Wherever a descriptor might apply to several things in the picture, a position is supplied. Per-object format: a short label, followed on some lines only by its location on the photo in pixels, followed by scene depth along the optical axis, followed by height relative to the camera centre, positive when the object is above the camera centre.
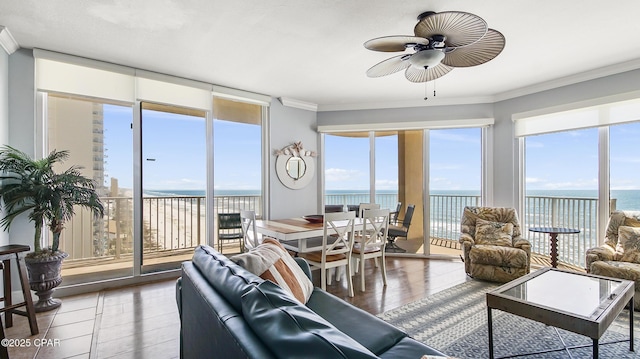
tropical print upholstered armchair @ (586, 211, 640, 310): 2.71 -0.73
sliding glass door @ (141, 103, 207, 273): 3.87 -0.03
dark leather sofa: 0.83 -0.48
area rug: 2.10 -1.19
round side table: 3.42 -0.64
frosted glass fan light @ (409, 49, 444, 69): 2.22 +0.90
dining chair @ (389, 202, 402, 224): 4.98 -0.59
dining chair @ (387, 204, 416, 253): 4.84 -0.82
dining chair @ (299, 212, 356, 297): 3.08 -0.75
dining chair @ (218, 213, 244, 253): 4.56 -0.64
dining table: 3.11 -0.54
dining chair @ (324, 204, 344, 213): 4.79 -0.45
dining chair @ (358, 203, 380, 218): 4.46 -0.40
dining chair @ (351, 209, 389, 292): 3.31 -0.73
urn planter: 2.71 -0.86
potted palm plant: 2.68 -0.18
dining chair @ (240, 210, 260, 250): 3.31 -0.56
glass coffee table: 1.69 -0.80
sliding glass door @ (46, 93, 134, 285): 3.40 +0.08
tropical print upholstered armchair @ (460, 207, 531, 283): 3.41 -0.80
